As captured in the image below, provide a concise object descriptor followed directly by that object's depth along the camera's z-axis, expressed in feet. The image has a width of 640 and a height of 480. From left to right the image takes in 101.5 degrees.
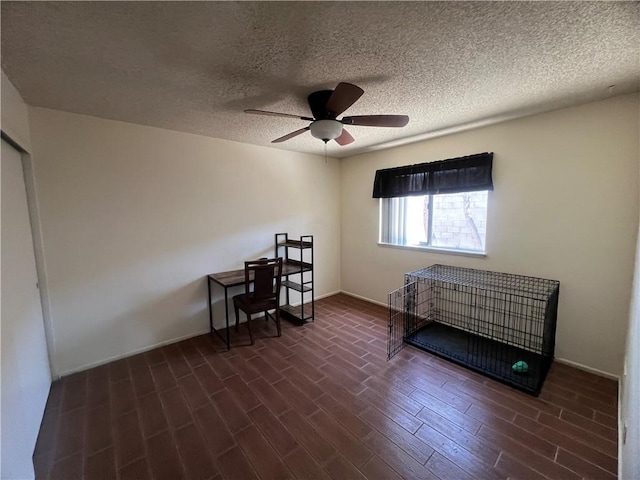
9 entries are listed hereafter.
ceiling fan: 6.43
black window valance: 9.77
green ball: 7.89
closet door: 4.57
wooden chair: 9.69
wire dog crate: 8.16
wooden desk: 9.89
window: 10.13
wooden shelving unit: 11.90
